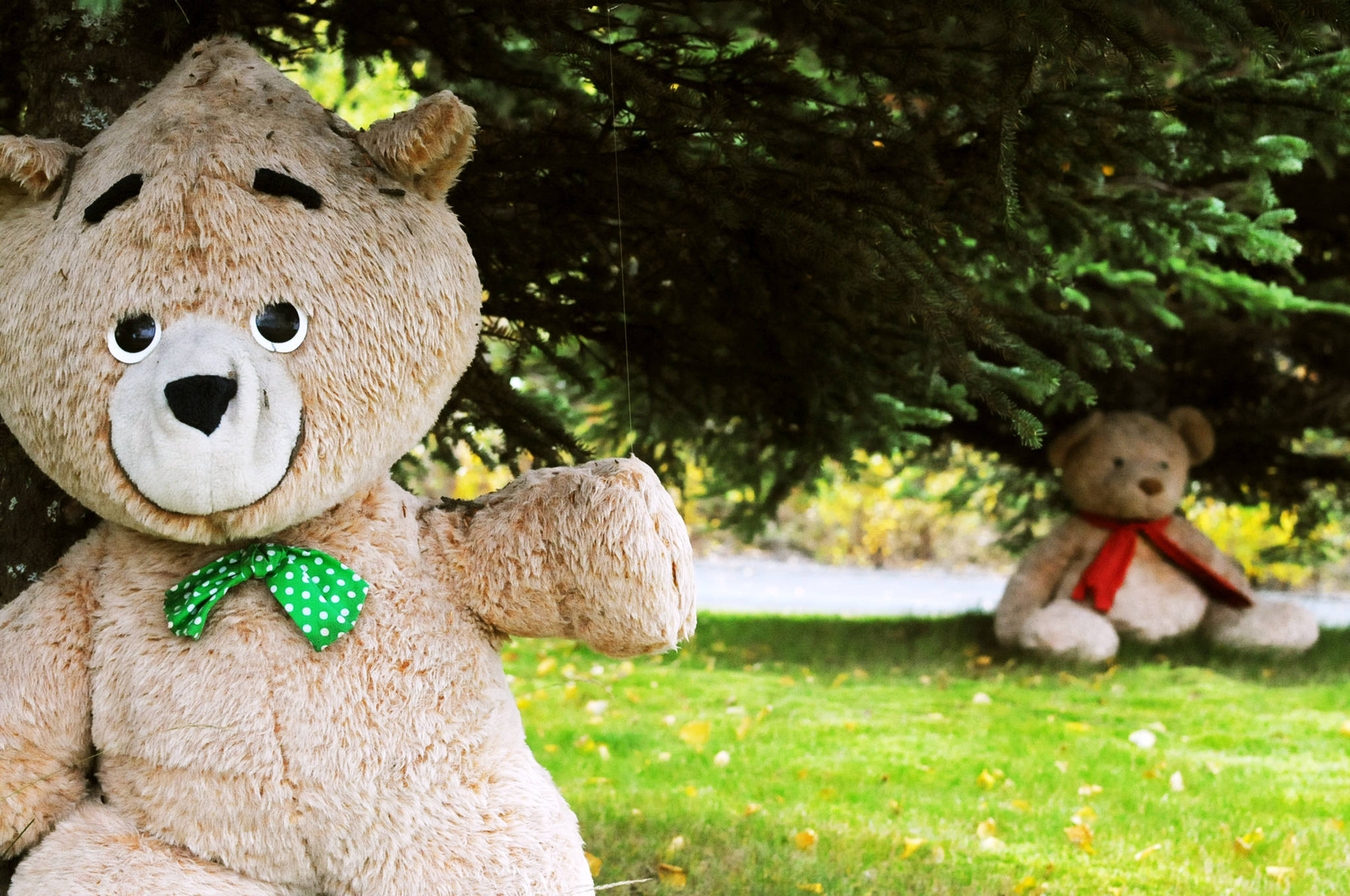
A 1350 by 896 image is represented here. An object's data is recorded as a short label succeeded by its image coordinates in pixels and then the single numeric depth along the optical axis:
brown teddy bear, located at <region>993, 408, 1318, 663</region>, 7.10
